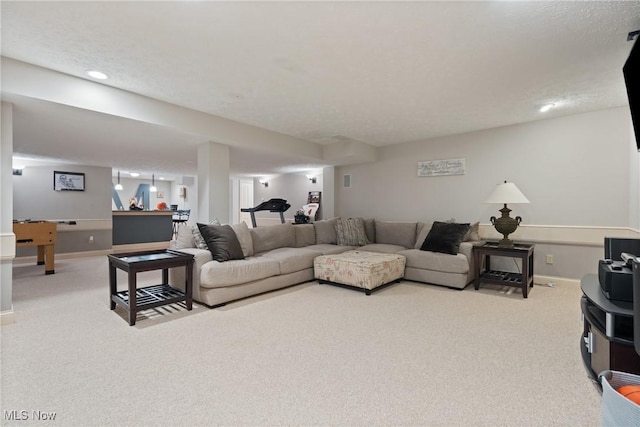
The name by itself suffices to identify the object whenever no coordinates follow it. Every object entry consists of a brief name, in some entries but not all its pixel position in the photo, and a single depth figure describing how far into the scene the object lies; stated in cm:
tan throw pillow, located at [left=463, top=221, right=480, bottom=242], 453
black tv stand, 166
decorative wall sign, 515
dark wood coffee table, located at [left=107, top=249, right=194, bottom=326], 281
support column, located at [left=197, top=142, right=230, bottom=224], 457
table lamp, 396
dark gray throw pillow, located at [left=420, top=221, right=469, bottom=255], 421
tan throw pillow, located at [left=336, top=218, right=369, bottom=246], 536
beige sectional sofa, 336
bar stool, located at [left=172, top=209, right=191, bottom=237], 939
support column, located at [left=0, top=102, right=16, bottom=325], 275
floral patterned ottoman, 378
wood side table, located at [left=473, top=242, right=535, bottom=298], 367
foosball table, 482
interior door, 1098
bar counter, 766
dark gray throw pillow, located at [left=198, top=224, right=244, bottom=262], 356
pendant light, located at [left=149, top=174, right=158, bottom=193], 1090
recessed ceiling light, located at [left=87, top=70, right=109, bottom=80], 286
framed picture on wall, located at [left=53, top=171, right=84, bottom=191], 671
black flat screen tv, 198
